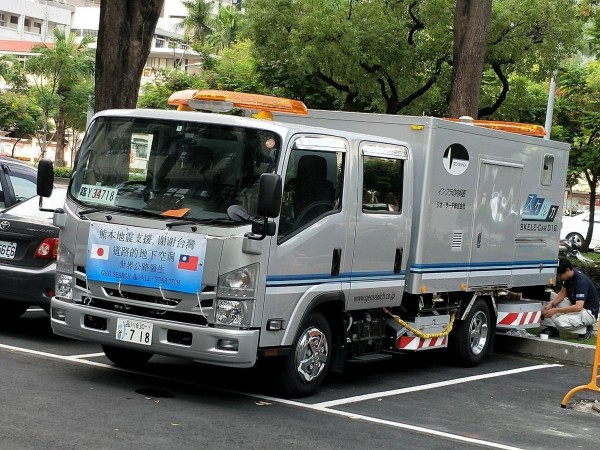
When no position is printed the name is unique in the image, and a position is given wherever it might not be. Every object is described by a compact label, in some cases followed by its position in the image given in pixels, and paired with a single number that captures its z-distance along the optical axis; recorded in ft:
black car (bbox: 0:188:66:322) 33.76
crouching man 43.65
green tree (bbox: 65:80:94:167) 192.03
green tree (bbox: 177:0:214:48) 315.58
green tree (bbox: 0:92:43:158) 218.79
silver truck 26.84
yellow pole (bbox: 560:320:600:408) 31.40
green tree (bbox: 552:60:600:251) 108.17
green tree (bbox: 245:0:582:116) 85.97
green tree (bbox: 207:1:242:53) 277.23
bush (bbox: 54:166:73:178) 170.45
